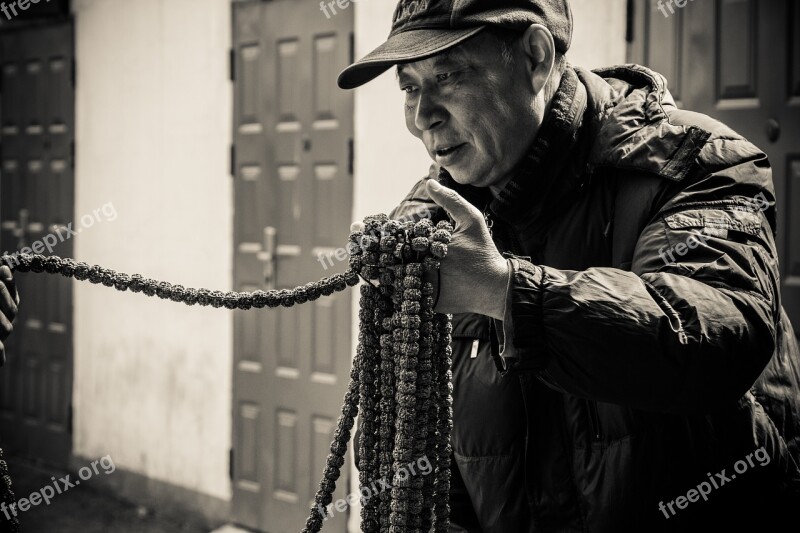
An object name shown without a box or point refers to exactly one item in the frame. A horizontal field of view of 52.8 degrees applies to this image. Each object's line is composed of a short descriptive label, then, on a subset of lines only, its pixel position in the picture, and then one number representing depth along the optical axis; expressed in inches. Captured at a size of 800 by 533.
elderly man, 45.1
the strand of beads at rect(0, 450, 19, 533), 60.6
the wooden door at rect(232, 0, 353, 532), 165.3
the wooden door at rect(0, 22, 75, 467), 221.0
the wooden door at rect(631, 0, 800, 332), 112.0
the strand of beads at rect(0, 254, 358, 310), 55.3
